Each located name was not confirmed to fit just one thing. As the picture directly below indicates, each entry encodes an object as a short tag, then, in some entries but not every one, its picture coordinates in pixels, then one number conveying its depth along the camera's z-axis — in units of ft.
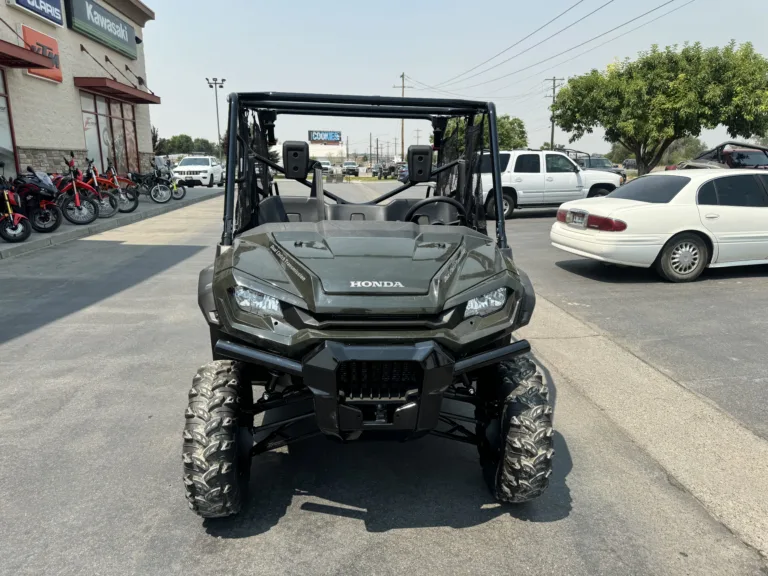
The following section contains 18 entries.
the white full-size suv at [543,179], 52.85
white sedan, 26.02
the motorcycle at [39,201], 37.70
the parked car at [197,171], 103.04
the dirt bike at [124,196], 53.72
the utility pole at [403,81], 220.84
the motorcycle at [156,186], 65.10
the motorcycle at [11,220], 34.47
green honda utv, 8.32
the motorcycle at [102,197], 47.91
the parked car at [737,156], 49.01
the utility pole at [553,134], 193.66
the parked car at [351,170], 179.17
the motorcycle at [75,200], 43.65
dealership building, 51.19
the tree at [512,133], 210.38
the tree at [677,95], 68.85
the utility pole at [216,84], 194.80
